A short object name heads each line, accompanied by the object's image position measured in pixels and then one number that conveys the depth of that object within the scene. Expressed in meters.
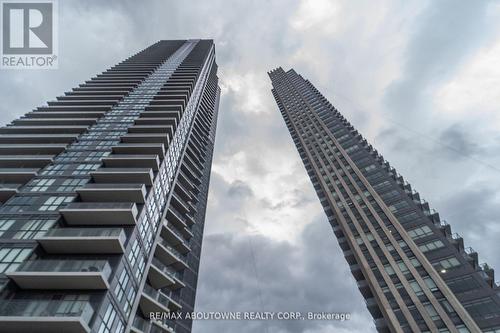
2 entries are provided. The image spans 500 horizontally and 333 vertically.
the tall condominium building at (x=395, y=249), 34.03
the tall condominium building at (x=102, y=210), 22.16
